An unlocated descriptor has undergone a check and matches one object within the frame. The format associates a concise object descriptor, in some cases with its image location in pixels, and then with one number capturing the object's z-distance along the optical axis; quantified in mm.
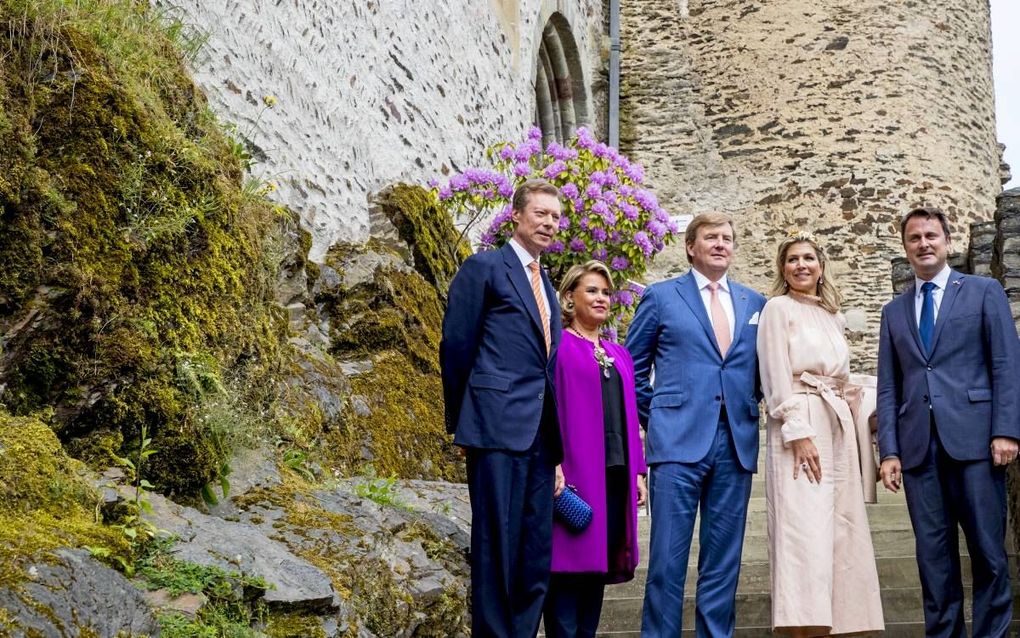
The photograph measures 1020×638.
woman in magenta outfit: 3930
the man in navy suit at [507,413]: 3615
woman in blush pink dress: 4086
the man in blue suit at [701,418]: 3932
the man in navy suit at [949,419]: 4000
